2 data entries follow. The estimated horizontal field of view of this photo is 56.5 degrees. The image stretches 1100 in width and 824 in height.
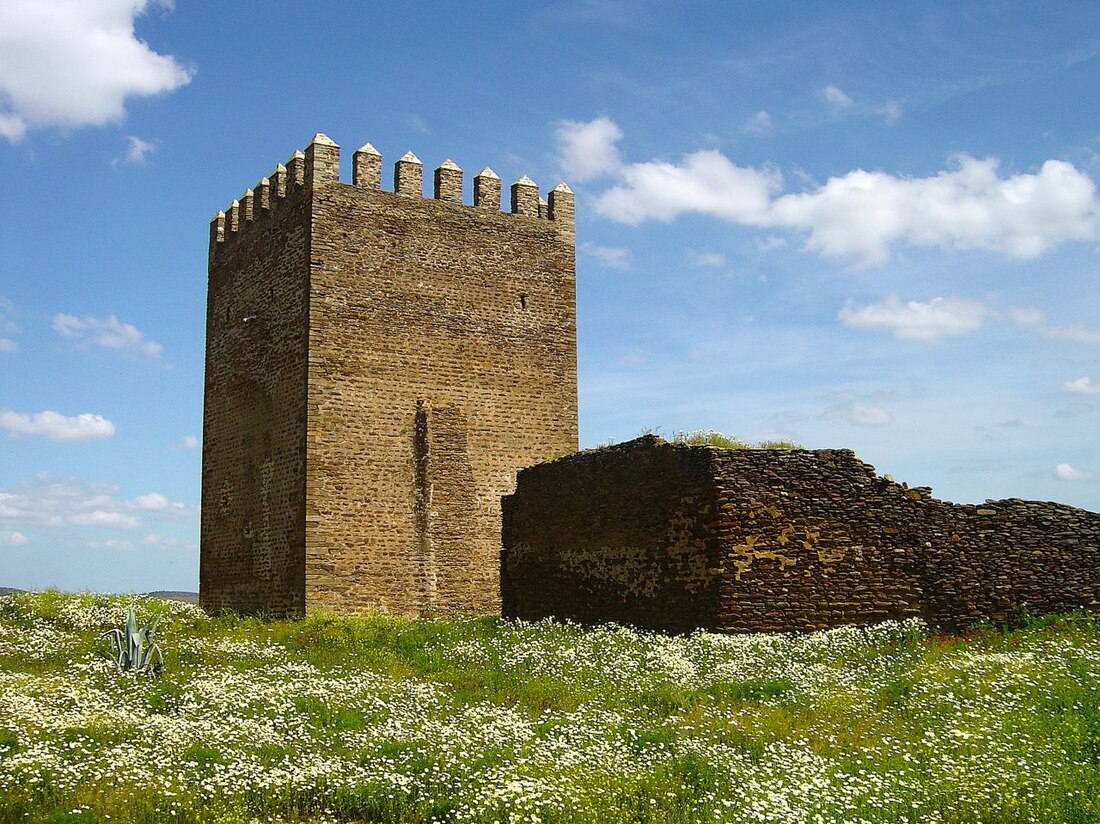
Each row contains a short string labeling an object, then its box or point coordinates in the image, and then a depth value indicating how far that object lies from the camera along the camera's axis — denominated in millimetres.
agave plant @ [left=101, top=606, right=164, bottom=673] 11594
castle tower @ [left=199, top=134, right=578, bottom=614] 18891
